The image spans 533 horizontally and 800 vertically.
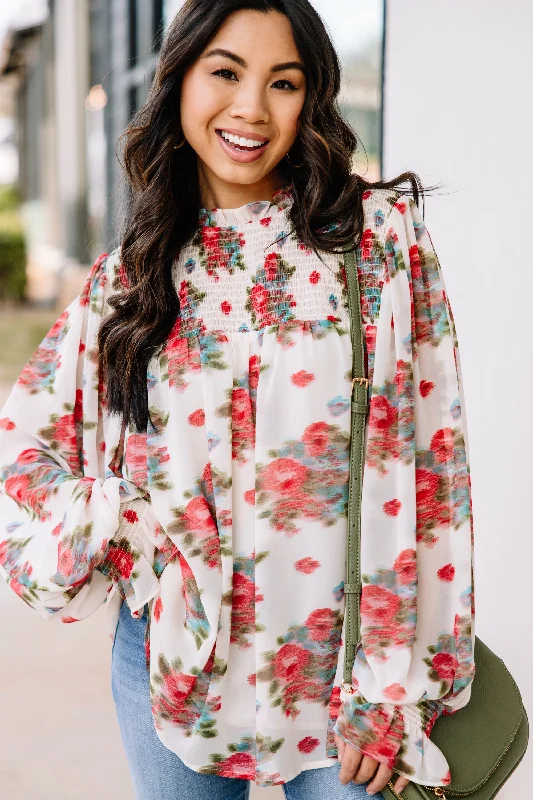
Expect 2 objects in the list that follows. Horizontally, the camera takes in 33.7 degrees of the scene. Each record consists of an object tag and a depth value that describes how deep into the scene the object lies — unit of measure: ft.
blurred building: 10.37
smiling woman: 4.49
